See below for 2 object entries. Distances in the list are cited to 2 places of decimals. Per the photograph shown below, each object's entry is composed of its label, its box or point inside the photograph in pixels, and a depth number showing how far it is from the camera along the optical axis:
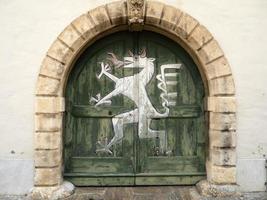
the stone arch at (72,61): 4.61
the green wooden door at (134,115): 5.00
